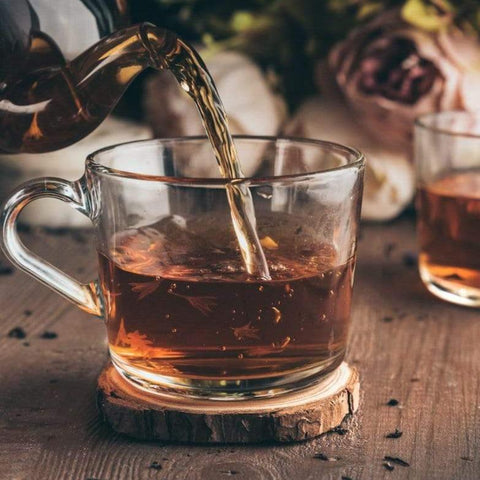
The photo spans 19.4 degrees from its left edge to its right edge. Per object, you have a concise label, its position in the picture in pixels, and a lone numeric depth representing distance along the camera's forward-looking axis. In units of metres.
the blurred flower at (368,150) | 0.67
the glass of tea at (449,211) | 0.55
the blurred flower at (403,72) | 0.64
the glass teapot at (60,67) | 0.45
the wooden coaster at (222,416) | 0.42
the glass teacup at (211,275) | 0.41
